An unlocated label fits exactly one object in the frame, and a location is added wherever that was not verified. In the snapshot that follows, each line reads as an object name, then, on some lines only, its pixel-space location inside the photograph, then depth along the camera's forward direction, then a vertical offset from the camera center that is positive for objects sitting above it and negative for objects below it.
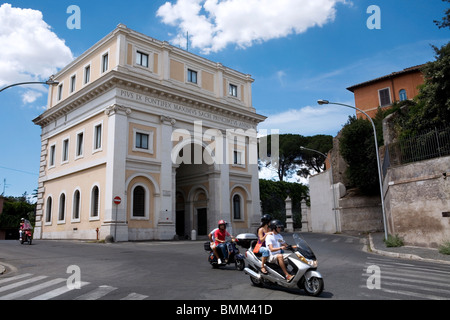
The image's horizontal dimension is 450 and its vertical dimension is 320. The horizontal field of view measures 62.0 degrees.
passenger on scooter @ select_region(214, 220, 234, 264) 10.34 -0.40
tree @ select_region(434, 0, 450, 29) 17.55 +9.17
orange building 36.66 +13.26
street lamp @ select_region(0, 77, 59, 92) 13.43 +5.31
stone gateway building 24.27 +5.97
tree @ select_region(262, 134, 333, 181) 54.28 +9.30
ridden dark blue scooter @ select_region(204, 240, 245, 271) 10.09 -0.90
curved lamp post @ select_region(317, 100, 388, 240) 18.16 +5.74
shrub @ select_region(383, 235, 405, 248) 16.09 -0.94
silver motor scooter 6.34 -0.86
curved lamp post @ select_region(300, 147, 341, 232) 31.97 +1.71
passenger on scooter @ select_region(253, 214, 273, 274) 7.14 -0.33
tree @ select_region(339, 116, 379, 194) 29.03 +5.25
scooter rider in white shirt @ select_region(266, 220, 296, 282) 6.75 -0.42
